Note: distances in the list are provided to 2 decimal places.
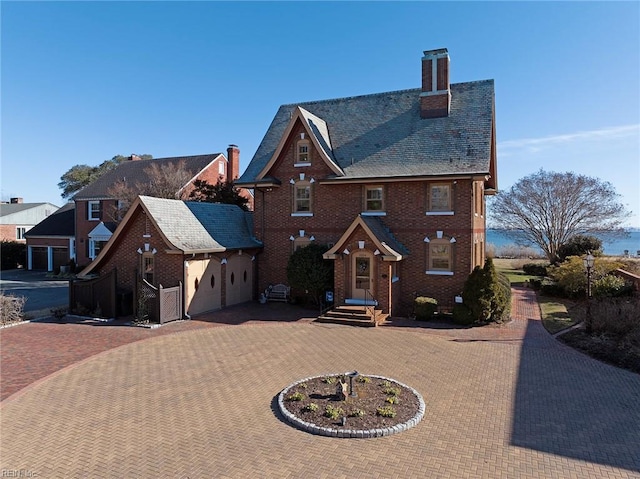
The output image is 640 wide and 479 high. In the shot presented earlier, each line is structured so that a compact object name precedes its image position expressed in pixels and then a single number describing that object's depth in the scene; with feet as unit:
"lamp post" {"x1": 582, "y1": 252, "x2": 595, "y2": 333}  50.96
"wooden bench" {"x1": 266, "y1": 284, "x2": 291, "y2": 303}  73.31
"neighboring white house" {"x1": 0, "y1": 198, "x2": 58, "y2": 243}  157.48
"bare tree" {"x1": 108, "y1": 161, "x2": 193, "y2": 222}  107.14
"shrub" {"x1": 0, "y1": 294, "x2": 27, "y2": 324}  55.96
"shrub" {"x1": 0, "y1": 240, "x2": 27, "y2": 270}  137.69
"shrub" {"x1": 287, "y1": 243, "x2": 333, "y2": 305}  65.62
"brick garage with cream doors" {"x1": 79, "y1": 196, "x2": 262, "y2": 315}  59.72
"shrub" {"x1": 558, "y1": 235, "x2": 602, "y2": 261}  103.09
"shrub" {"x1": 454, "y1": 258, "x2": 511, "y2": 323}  57.21
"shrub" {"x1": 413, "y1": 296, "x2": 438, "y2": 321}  60.34
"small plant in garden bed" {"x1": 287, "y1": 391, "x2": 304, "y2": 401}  30.76
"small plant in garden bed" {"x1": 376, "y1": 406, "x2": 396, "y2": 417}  28.19
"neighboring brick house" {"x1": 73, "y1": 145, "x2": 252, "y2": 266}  123.03
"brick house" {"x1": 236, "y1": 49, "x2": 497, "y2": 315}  62.90
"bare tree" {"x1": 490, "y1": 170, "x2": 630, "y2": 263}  121.90
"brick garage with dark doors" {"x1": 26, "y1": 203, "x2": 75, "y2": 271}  132.16
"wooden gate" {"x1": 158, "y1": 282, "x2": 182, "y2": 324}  56.34
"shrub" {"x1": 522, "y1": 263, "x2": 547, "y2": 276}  109.63
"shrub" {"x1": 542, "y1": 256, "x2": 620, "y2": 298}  72.27
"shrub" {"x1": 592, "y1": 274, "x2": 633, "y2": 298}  62.64
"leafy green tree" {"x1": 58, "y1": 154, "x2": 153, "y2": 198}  198.39
